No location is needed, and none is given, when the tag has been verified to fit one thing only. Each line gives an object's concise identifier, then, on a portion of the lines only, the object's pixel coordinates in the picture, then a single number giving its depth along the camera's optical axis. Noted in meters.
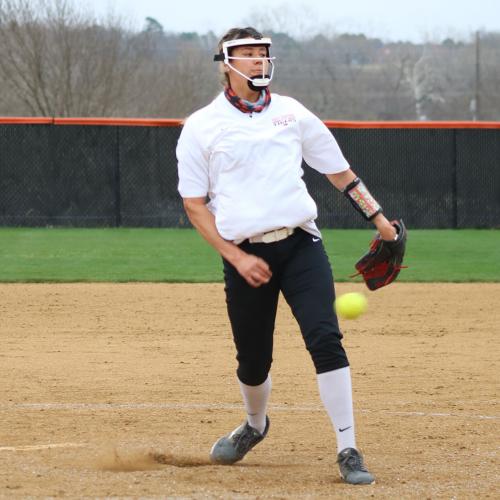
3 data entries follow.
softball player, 9.51
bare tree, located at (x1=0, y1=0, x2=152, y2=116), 56.97
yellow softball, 10.57
